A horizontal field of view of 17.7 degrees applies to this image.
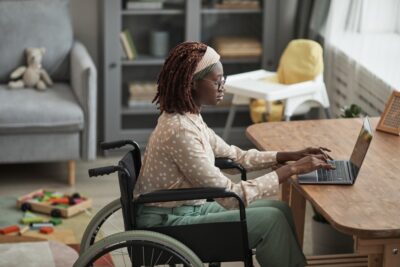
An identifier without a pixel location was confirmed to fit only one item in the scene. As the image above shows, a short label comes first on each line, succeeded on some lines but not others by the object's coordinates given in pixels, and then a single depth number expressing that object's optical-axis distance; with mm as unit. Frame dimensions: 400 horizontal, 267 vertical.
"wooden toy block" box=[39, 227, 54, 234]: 5841
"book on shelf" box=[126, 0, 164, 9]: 7254
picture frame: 4914
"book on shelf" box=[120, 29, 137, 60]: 7314
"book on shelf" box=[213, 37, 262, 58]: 7470
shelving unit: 7284
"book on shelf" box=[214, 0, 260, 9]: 7420
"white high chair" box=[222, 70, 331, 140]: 6404
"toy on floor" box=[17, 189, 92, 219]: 6103
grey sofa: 6540
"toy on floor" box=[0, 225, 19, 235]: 5796
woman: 4072
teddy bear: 6962
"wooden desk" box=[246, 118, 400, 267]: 3808
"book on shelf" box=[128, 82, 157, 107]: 7421
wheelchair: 3893
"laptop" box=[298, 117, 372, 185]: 4218
